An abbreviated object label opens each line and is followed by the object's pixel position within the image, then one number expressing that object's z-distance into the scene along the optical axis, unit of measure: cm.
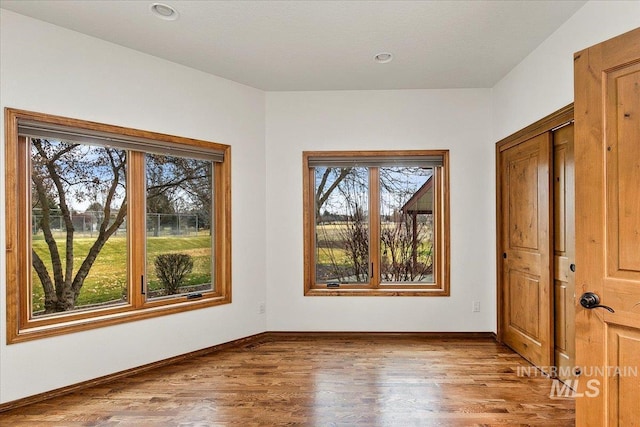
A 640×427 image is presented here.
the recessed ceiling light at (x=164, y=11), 239
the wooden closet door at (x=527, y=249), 291
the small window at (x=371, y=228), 396
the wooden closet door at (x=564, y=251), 266
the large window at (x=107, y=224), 255
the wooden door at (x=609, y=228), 161
